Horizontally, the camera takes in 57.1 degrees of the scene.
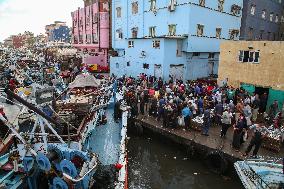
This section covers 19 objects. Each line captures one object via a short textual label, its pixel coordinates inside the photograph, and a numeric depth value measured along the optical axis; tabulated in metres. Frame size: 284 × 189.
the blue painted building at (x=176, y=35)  27.91
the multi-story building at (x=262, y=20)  35.53
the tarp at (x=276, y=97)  18.86
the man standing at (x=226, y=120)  14.36
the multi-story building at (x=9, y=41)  123.00
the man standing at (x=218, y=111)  16.48
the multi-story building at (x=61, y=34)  86.94
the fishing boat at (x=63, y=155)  8.72
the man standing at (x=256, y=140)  12.49
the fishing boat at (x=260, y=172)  10.22
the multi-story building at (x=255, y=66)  19.22
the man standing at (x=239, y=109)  16.59
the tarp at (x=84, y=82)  16.31
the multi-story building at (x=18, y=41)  110.19
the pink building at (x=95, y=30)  42.72
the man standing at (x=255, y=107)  17.72
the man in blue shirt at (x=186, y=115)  15.90
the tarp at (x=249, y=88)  21.05
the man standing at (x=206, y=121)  15.06
